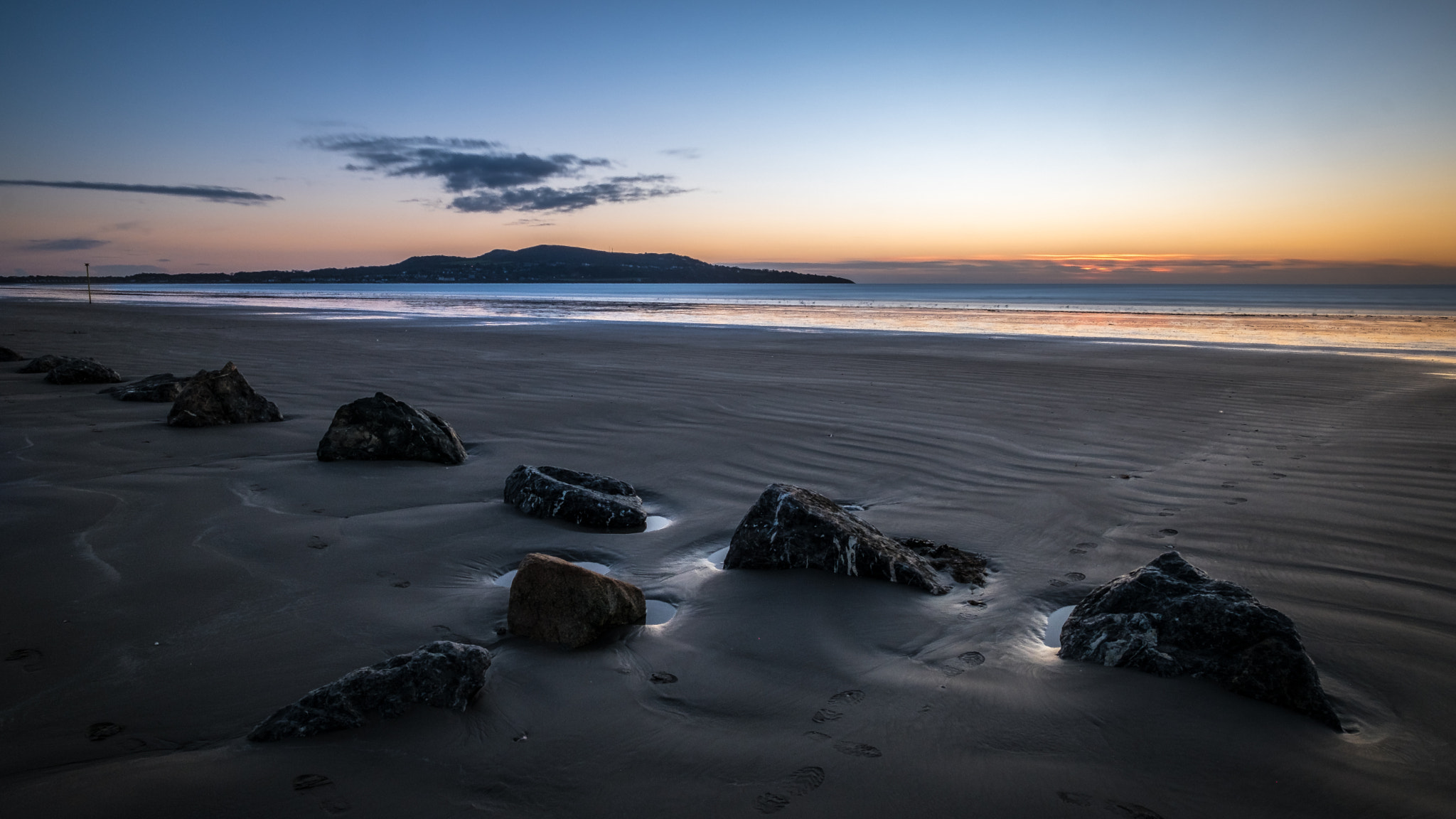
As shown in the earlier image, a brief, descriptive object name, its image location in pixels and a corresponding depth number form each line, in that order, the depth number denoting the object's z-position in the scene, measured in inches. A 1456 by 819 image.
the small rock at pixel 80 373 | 325.5
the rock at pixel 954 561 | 138.5
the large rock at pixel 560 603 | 109.0
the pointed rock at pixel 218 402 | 243.8
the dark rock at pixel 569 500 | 164.1
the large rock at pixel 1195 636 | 93.9
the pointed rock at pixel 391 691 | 83.8
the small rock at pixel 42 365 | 355.3
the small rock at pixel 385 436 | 207.8
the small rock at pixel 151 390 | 289.3
